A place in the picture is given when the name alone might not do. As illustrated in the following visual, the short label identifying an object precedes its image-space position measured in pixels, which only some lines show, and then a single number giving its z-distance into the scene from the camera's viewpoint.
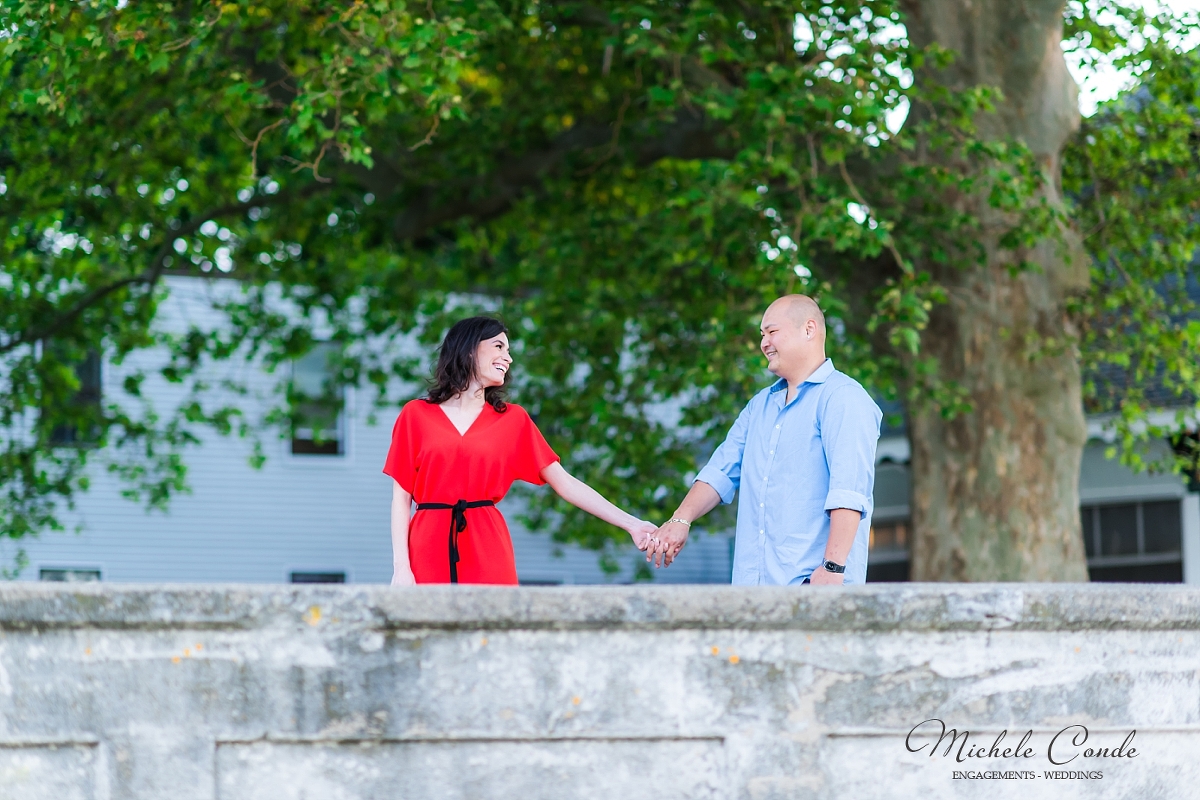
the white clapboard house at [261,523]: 42.22
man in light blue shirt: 9.36
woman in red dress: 10.24
